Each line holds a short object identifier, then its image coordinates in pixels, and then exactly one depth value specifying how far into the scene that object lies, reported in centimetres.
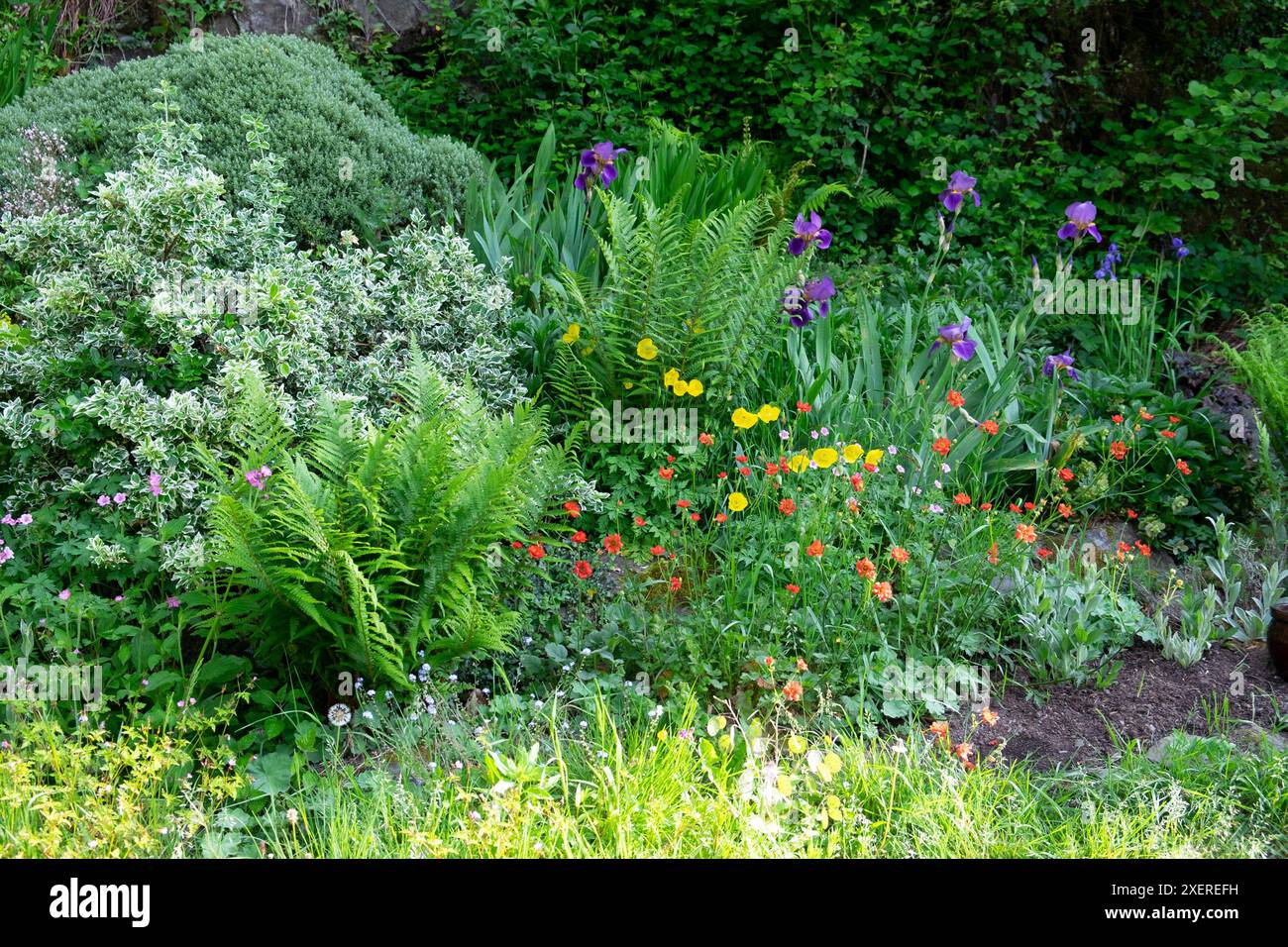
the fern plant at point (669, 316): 426
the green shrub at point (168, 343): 359
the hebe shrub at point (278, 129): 490
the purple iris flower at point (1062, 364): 443
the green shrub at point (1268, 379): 446
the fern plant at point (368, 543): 298
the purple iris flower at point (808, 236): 459
